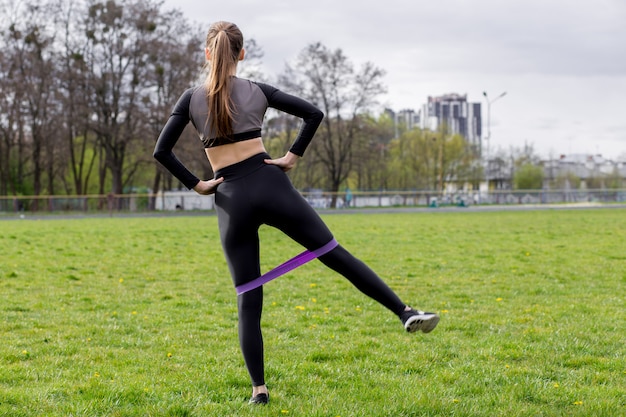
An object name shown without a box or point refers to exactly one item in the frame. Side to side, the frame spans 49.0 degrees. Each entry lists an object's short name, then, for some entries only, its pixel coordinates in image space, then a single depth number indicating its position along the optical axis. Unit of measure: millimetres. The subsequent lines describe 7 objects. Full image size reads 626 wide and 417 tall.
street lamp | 61375
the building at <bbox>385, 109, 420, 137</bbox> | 80062
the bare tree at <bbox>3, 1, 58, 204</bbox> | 46094
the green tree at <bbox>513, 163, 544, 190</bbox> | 84500
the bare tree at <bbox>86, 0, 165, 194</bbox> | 45719
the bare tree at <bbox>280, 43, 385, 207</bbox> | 53750
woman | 4082
